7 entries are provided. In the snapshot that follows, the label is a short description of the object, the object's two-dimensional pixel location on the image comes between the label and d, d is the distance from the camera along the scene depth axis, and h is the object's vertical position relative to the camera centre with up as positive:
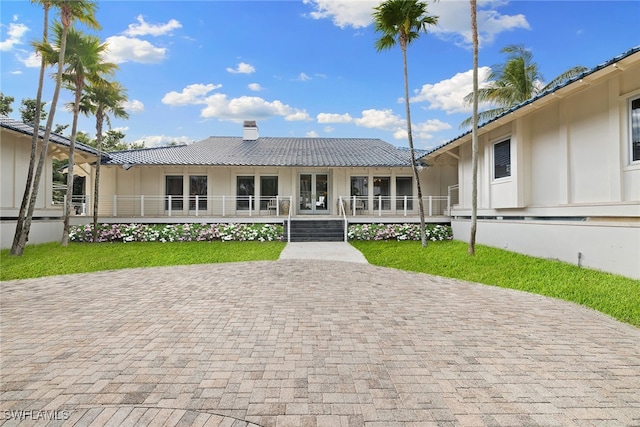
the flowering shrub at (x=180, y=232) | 14.06 -0.75
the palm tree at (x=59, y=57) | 10.49 +5.10
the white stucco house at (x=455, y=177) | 7.07 +1.53
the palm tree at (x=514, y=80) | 21.83 +8.95
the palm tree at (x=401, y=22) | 11.07 +6.64
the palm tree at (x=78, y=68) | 11.52 +5.30
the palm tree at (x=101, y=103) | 12.87 +4.44
